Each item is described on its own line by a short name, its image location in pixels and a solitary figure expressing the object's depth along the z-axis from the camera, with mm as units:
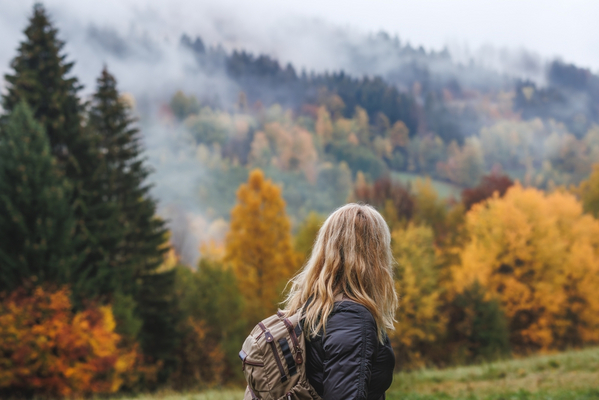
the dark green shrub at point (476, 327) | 28519
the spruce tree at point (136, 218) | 25875
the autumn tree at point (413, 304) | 29266
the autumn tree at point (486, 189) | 54838
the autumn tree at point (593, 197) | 49562
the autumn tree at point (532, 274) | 31141
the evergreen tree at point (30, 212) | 19016
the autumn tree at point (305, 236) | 41175
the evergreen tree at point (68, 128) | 22703
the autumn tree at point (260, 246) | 30422
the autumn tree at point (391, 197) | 48156
